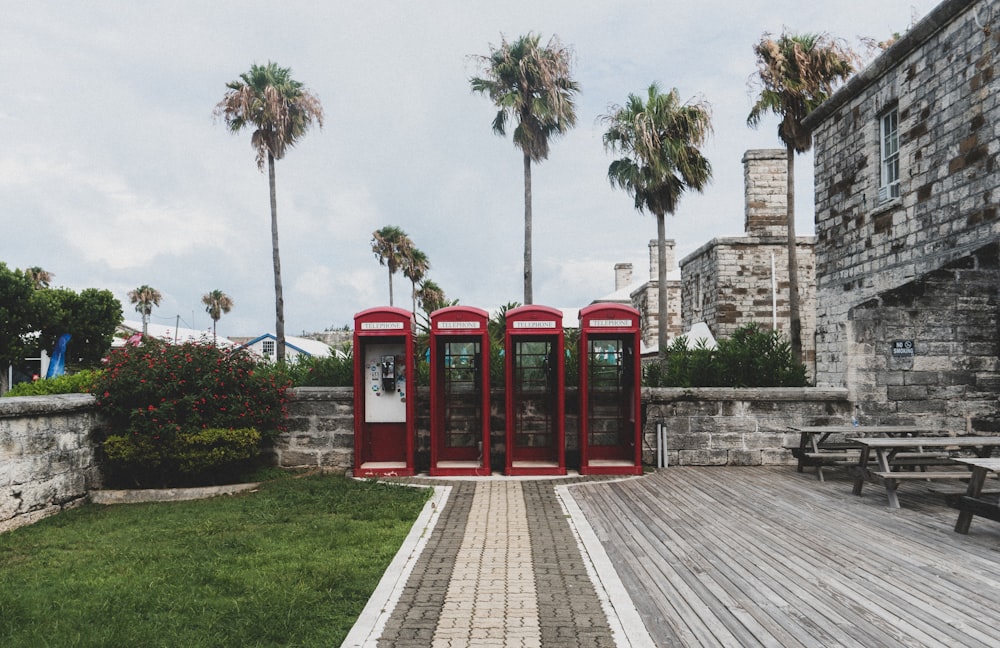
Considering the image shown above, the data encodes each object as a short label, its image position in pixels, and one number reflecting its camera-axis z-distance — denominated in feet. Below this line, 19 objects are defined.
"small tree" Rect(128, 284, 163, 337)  213.66
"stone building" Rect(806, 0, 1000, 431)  33.76
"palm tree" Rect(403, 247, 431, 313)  155.22
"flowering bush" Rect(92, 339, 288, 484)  29.55
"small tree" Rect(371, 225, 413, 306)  152.46
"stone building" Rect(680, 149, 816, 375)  73.31
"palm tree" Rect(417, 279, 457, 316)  160.86
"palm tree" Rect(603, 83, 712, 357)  66.08
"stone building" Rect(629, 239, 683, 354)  102.06
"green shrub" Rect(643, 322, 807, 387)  39.04
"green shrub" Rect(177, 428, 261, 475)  29.84
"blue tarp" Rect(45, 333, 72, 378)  86.63
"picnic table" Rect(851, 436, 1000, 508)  24.17
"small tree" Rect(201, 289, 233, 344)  221.46
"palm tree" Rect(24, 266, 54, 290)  153.53
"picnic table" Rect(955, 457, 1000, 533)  19.67
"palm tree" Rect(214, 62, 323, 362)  87.76
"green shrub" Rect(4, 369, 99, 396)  36.30
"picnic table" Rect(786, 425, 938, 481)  29.94
